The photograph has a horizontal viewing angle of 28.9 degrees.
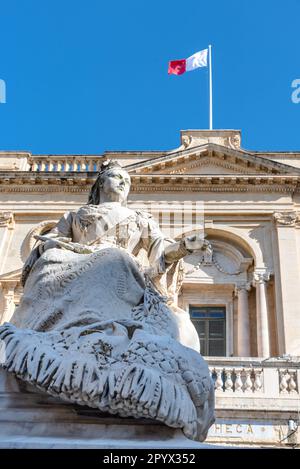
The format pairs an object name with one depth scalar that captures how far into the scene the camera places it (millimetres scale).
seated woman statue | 2764
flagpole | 25509
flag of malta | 26438
